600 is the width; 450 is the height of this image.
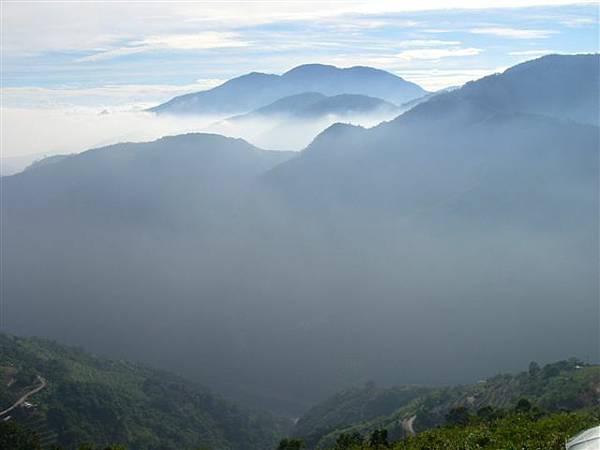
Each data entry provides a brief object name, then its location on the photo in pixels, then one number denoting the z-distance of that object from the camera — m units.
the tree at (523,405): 67.50
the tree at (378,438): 54.25
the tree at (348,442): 57.25
